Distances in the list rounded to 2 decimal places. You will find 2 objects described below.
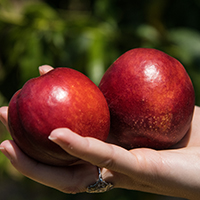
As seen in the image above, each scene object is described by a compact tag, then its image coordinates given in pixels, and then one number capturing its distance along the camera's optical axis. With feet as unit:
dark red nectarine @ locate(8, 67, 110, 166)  1.00
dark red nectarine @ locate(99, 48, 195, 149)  1.08
